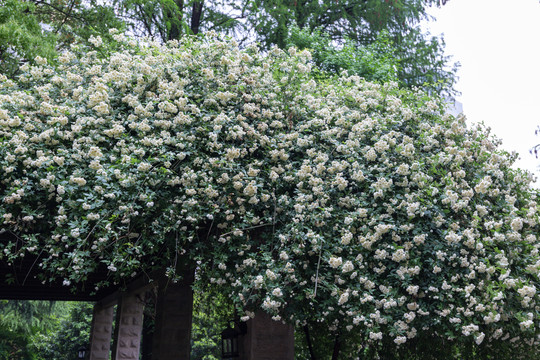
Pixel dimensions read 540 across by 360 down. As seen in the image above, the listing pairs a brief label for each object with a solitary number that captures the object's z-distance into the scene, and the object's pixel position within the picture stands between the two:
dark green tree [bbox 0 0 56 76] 7.93
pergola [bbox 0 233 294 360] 5.23
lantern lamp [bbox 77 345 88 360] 12.03
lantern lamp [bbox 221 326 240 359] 6.00
